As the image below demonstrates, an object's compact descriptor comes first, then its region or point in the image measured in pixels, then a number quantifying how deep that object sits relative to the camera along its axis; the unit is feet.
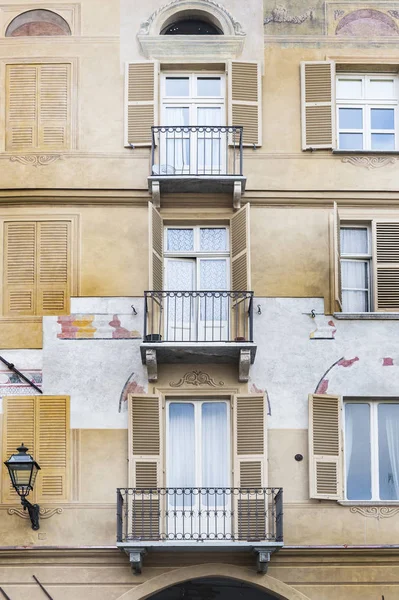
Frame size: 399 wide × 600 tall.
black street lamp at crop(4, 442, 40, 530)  75.82
